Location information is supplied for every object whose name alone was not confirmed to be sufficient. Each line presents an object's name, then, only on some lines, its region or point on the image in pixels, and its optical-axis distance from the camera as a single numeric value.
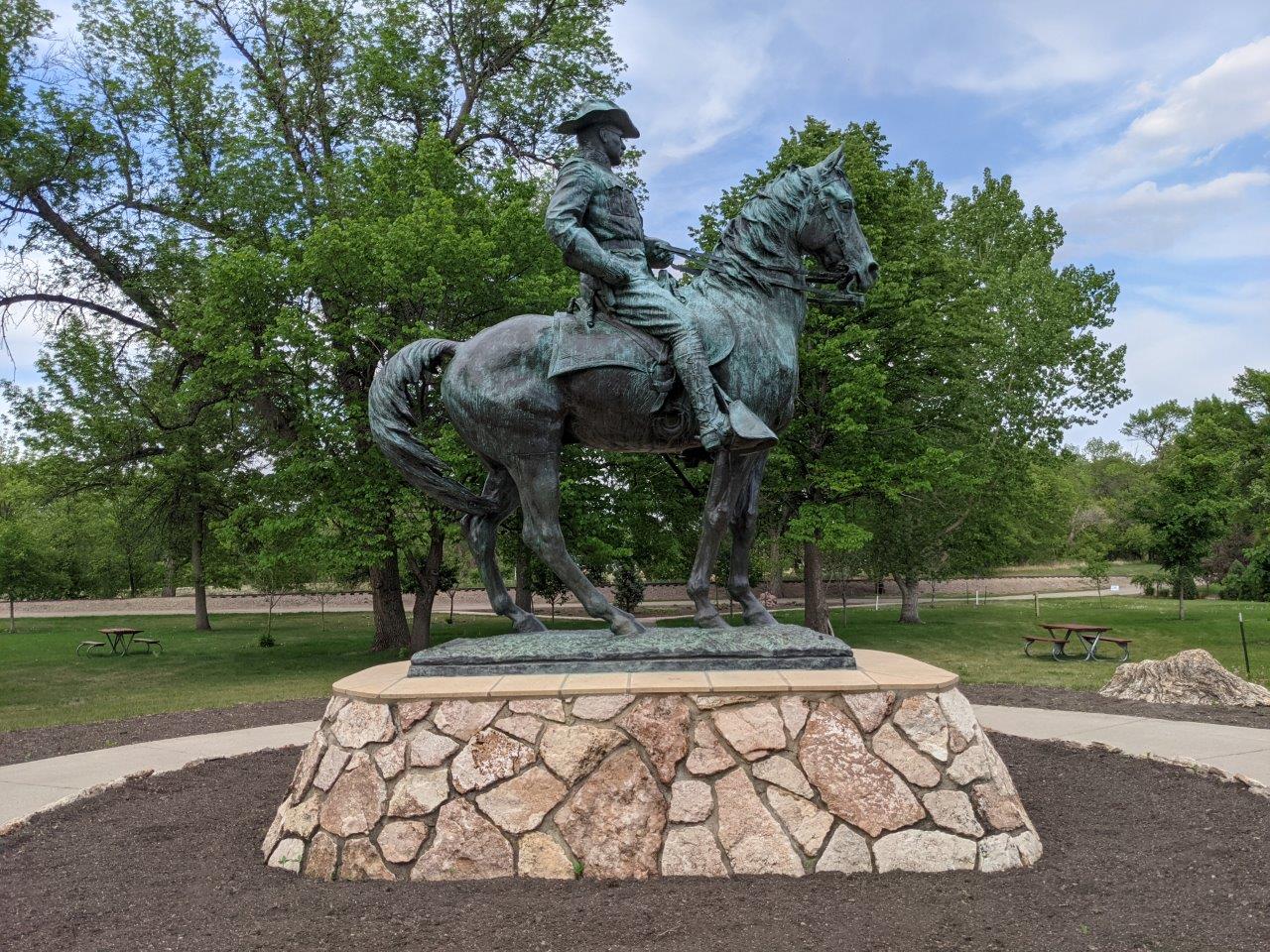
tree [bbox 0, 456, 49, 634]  30.97
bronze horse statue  5.44
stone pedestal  4.50
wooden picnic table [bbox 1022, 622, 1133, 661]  18.30
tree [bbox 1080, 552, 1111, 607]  32.38
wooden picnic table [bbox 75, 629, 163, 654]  22.63
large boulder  10.30
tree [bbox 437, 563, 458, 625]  26.47
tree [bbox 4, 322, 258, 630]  19.86
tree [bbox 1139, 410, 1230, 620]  23.42
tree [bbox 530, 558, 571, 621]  21.51
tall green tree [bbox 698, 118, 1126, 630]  17.94
